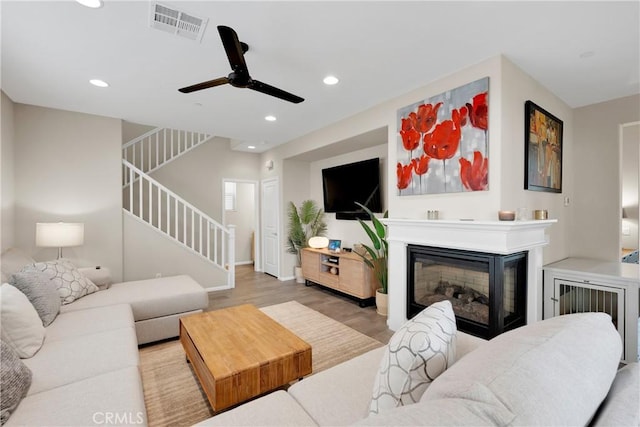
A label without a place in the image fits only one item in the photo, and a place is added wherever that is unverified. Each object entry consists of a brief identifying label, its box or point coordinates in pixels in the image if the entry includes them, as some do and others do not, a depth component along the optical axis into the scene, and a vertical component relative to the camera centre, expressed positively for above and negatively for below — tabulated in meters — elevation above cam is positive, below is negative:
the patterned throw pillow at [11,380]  1.21 -0.77
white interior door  5.70 -0.32
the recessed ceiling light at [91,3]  1.76 +1.29
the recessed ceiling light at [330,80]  2.77 +1.29
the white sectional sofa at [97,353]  1.25 -0.87
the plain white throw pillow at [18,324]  1.67 -0.68
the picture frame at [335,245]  4.70 -0.56
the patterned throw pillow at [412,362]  0.94 -0.52
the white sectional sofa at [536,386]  0.60 -0.41
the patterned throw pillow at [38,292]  2.14 -0.61
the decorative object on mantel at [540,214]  2.66 -0.02
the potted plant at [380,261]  3.54 -0.63
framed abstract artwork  2.64 +0.62
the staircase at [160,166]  4.89 +0.77
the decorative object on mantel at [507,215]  2.26 -0.03
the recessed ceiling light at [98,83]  2.83 +1.29
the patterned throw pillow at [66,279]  2.64 -0.66
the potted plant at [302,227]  5.38 -0.29
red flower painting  2.47 +0.66
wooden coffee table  1.65 -0.92
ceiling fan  1.81 +1.02
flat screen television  4.27 +0.38
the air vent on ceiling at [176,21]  1.84 +1.29
